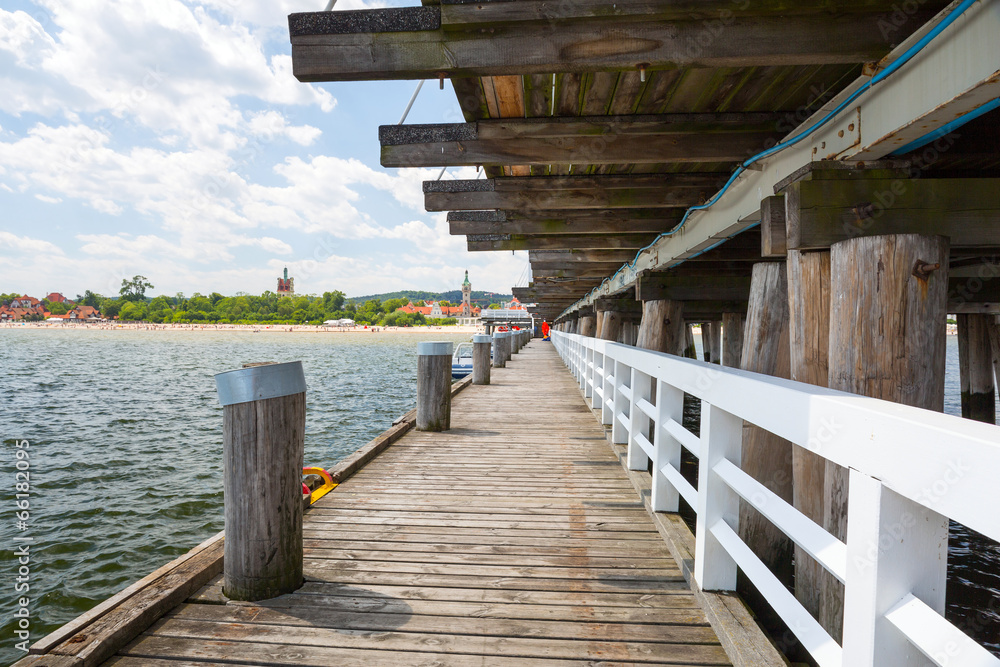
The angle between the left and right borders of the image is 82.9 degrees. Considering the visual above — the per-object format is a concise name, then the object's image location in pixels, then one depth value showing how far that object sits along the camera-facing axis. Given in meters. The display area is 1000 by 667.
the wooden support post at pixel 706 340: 27.10
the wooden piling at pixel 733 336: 14.13
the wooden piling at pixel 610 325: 15.36
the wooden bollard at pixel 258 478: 2.61
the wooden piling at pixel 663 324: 9.05
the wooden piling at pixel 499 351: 17.72
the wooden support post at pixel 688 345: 26.36
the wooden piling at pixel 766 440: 4.18
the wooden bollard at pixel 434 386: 6.63
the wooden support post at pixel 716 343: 26.54
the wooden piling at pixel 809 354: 3.15
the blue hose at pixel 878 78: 2.38
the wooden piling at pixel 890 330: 2.63
